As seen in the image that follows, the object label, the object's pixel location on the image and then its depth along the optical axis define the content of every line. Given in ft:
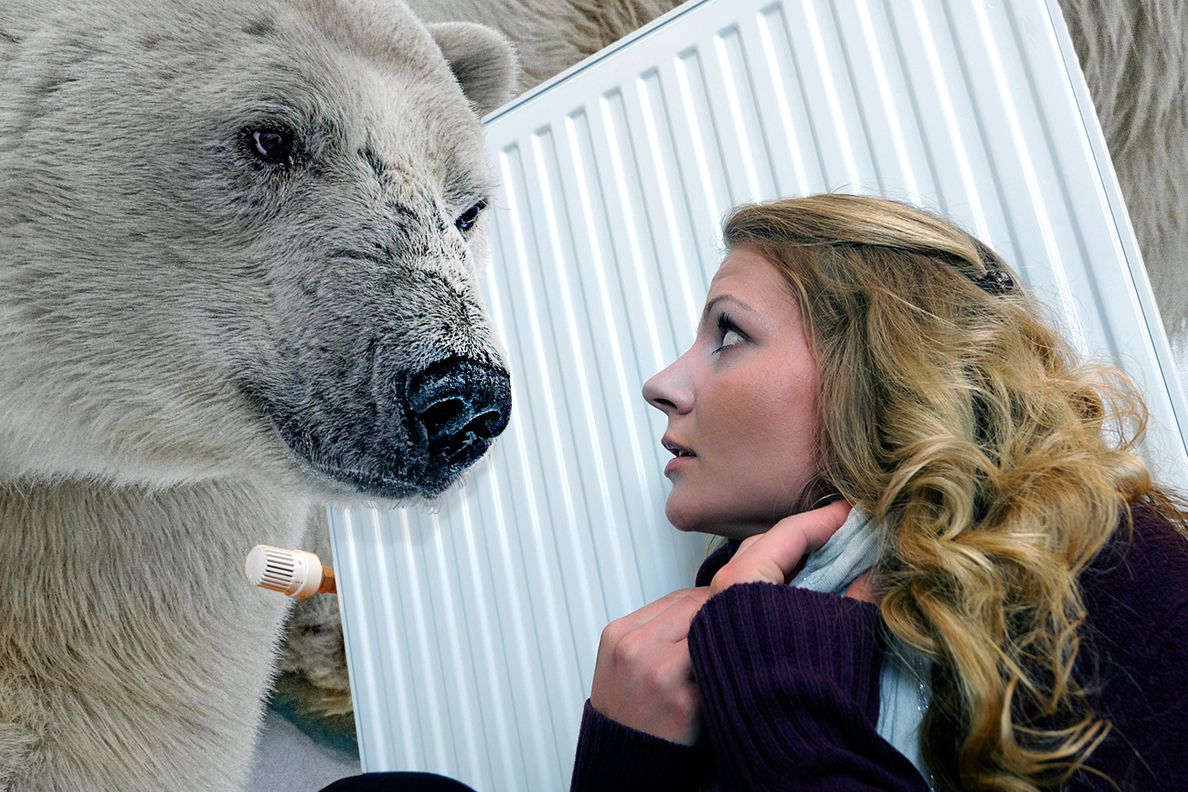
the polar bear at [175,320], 1.98
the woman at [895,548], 1.48
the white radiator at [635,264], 2.32
